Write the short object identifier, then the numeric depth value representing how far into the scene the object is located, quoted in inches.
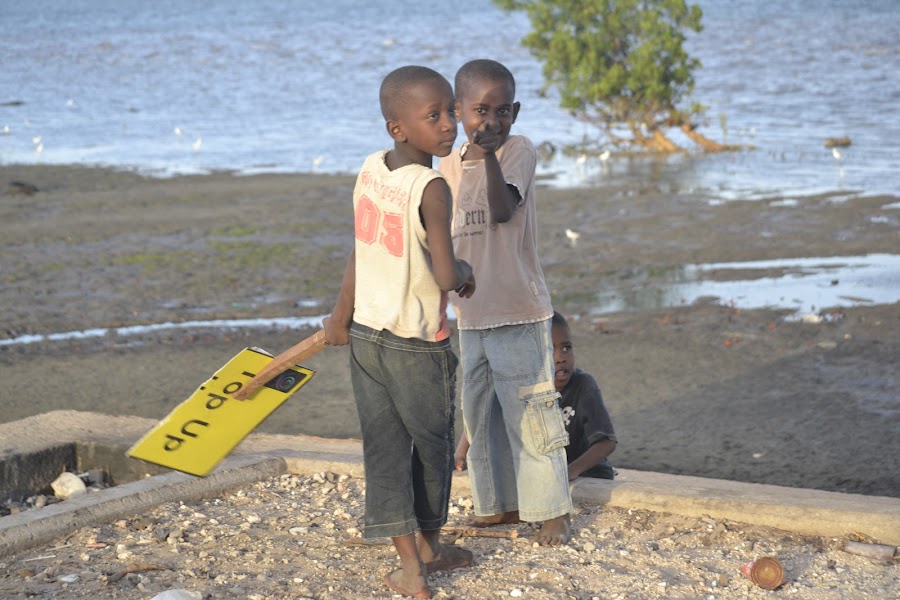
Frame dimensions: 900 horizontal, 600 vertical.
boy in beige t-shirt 305.7
